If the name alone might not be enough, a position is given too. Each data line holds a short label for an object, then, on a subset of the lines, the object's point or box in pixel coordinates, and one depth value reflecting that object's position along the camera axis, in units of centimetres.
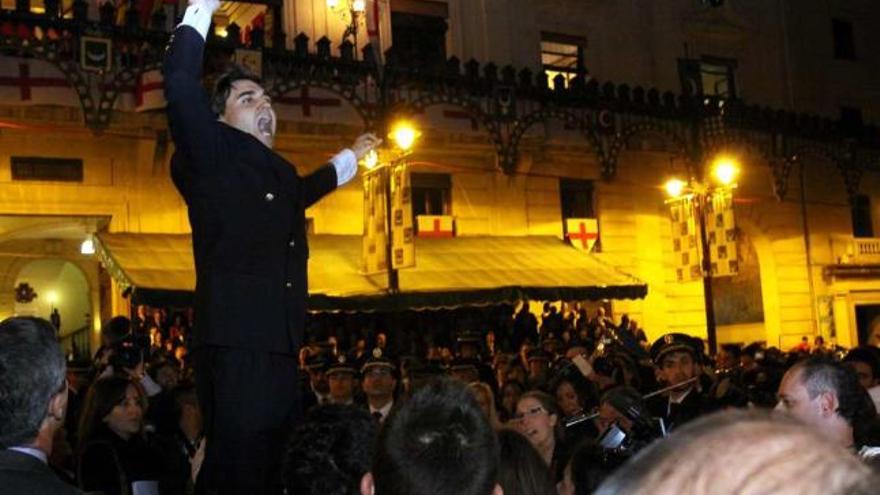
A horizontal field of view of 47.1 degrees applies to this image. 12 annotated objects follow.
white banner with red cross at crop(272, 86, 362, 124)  1761
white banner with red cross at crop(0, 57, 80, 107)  1522
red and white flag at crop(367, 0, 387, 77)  1912
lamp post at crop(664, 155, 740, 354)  1998
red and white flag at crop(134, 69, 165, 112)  1562
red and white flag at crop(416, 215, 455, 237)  2103
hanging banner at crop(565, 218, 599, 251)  2277
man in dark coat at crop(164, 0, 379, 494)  336
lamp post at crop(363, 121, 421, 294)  1697
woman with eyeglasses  634
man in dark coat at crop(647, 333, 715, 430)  818
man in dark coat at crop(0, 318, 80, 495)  278
